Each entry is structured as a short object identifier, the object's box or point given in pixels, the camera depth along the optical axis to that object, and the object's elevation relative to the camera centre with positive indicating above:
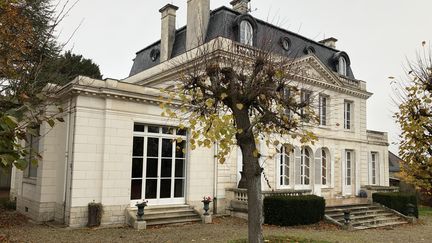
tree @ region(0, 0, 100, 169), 3.73 +2.04
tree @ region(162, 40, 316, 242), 6.46 +1.11
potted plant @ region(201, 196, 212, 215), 11.73 -1.40
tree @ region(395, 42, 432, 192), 6.80 +0.59
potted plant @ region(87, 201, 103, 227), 10.16 -1.55
